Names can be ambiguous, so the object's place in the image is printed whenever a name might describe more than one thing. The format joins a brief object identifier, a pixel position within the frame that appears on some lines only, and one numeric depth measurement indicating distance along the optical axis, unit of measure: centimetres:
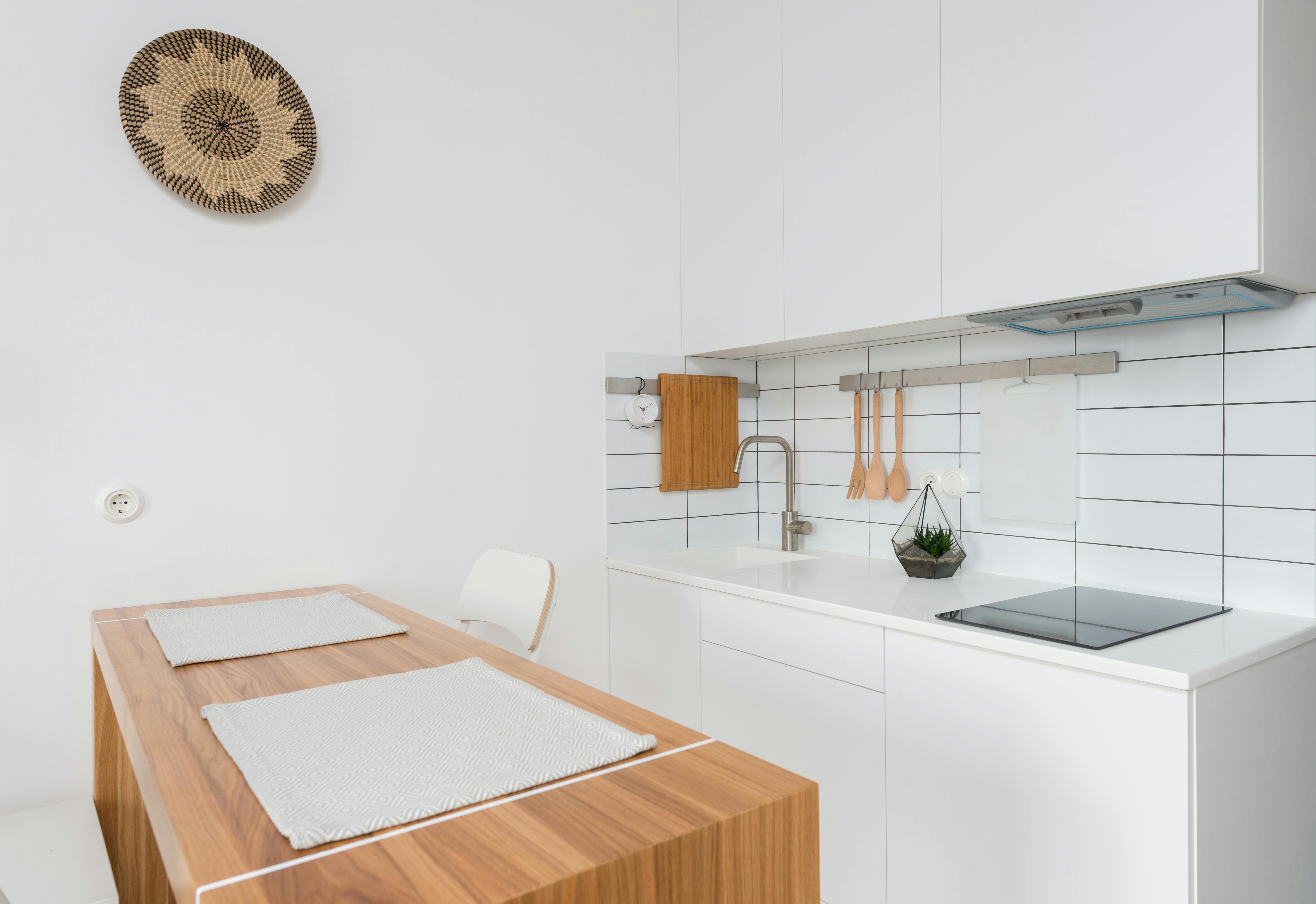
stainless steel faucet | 257
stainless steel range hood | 144
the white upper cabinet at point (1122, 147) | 133
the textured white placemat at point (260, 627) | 127
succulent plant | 203
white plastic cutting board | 190
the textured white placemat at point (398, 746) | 71
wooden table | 60
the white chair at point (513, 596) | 155
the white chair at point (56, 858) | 121
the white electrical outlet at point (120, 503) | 166
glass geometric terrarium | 202
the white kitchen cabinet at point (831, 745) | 171
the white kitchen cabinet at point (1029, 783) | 125
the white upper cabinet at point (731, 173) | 224
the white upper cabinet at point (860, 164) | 182
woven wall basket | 167
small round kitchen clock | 243
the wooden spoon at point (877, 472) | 234
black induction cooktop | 143
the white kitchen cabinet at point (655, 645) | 219
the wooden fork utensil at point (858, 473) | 241
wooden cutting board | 253
